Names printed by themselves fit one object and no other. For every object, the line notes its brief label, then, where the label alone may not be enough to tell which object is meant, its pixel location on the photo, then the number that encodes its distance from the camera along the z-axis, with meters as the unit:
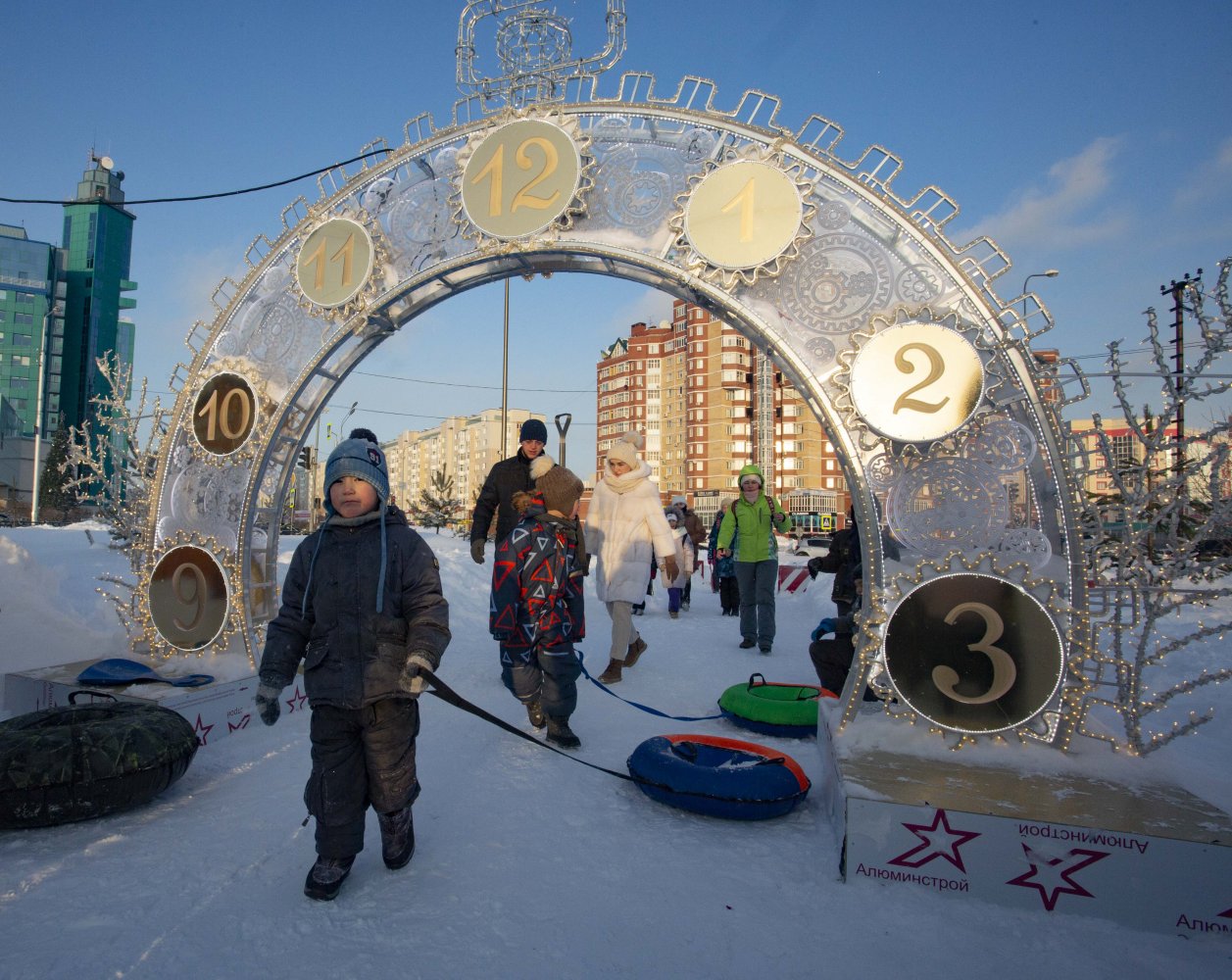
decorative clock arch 3.42
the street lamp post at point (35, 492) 26.68
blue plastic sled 4.27
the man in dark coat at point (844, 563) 5.25
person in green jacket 7.01
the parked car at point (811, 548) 28.66
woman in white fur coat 5.83
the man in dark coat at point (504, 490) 5.11
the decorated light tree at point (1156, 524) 3.10
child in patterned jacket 4.10
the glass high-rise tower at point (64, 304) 59.62
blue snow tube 3.04
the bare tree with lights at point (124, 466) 5.55
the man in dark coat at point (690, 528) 10.73
